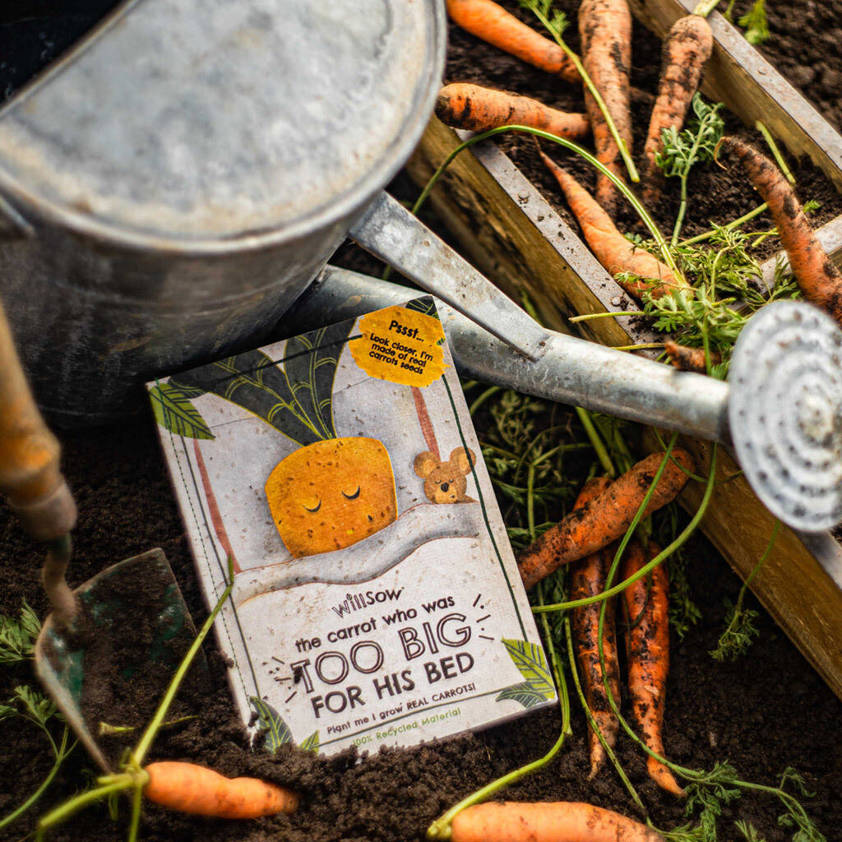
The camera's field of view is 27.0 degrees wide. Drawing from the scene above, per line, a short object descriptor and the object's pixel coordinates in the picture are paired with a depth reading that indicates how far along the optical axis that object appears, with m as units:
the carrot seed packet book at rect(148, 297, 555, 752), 0.59
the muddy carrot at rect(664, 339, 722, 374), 0.58
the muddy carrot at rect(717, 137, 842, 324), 0.60
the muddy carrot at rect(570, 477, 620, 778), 0.61
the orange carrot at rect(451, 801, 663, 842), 0.57
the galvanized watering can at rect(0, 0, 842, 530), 0.49
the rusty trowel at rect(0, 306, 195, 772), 0.56
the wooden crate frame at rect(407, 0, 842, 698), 0.60
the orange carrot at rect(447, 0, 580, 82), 0.68
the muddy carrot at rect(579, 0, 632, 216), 0.66
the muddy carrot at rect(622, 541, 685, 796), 0.61
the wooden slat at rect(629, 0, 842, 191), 0.65
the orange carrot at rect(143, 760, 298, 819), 0.55
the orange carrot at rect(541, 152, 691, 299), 0.62
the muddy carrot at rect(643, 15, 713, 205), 0.65
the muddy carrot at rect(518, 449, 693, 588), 0.62
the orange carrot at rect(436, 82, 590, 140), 0.63
